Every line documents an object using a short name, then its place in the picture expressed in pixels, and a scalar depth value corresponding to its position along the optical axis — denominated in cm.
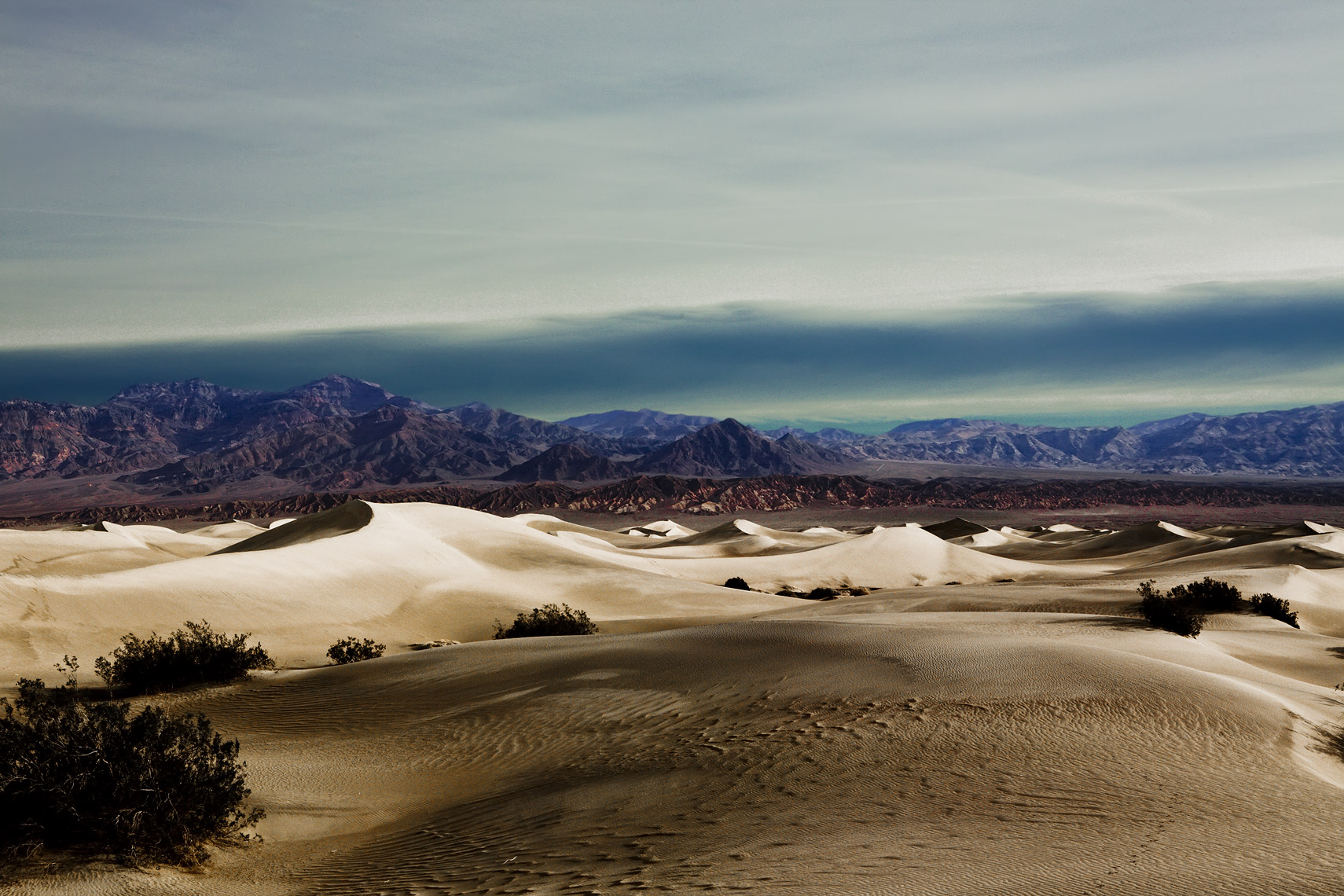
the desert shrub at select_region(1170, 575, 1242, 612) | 2467
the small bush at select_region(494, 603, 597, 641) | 2377
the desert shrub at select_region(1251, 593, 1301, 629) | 2483
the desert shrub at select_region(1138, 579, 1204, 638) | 1920
